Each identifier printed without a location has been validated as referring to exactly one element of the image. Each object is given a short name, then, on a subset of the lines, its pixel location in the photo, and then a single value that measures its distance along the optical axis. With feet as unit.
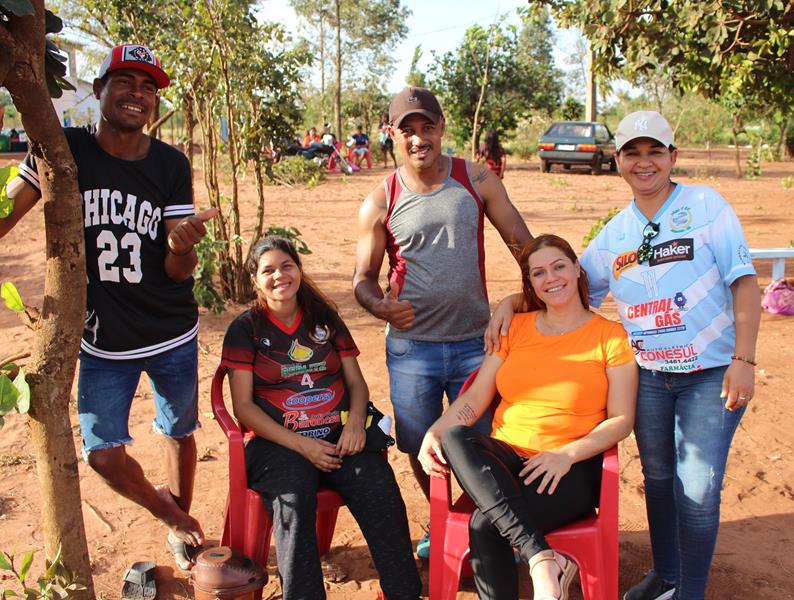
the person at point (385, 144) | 74.99
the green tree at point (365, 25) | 112.78
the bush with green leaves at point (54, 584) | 8.21
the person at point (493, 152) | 41.92
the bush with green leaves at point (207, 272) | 21.84
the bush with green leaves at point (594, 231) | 29.78
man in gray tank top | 9.99
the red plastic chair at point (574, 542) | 8.36
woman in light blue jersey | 8.36
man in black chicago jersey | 9.19
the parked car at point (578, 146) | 68.39
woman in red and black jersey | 9.00
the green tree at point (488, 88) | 77.46
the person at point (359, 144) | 75.20
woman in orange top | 8.29
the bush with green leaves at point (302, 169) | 56.80
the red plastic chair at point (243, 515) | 9.37
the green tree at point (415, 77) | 77.90
